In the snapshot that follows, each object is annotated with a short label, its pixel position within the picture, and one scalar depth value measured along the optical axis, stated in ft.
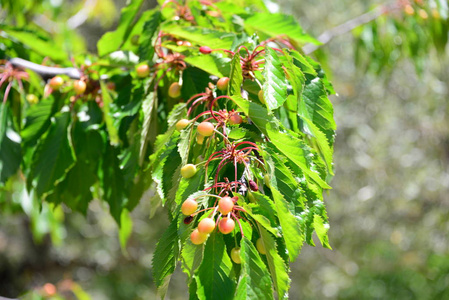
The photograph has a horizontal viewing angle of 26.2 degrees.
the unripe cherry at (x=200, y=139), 2.81
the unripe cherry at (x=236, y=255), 2.54
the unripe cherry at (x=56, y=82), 3.70
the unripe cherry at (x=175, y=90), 3.34
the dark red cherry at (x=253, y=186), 2.60
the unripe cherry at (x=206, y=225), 2.46
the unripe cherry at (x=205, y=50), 3.13
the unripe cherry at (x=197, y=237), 2.49
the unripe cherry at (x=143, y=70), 3.37
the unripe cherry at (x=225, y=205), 2.45
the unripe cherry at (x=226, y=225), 2.46
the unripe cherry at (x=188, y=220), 2.55
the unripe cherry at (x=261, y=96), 2.84
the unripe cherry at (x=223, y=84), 2.94
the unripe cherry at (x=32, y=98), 4.41
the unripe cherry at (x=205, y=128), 2.67
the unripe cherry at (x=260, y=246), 2.57
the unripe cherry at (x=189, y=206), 2.50
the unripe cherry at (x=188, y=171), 2.66
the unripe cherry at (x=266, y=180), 2.63
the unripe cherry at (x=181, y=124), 2.86
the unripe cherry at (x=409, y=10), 7.23
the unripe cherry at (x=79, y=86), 3.64
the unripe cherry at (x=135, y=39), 4.01
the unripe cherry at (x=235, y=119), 2.75
